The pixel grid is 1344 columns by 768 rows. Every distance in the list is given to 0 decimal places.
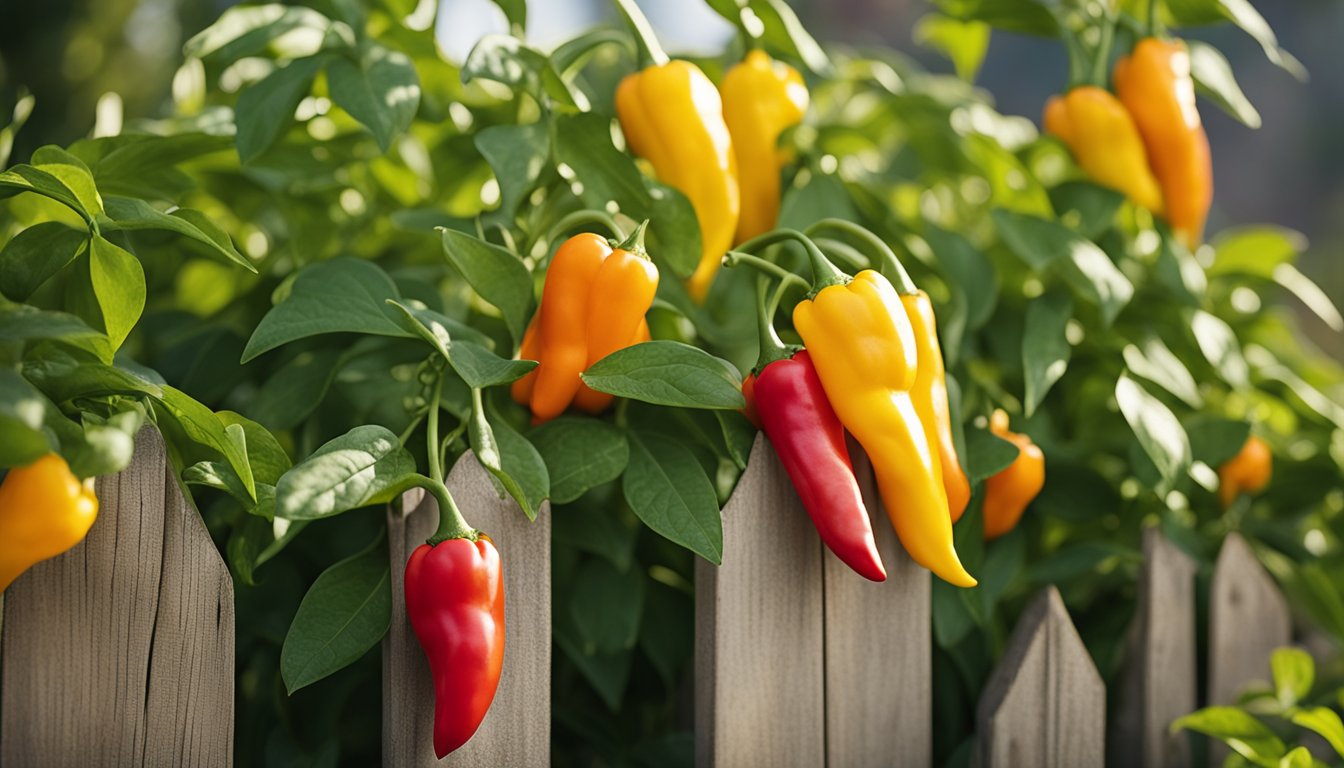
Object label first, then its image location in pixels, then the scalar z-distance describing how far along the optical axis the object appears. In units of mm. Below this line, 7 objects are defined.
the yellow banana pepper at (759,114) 1201
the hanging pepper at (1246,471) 1329
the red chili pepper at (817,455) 929
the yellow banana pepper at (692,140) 1098
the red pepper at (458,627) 855
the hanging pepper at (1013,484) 1154
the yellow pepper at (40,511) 786
